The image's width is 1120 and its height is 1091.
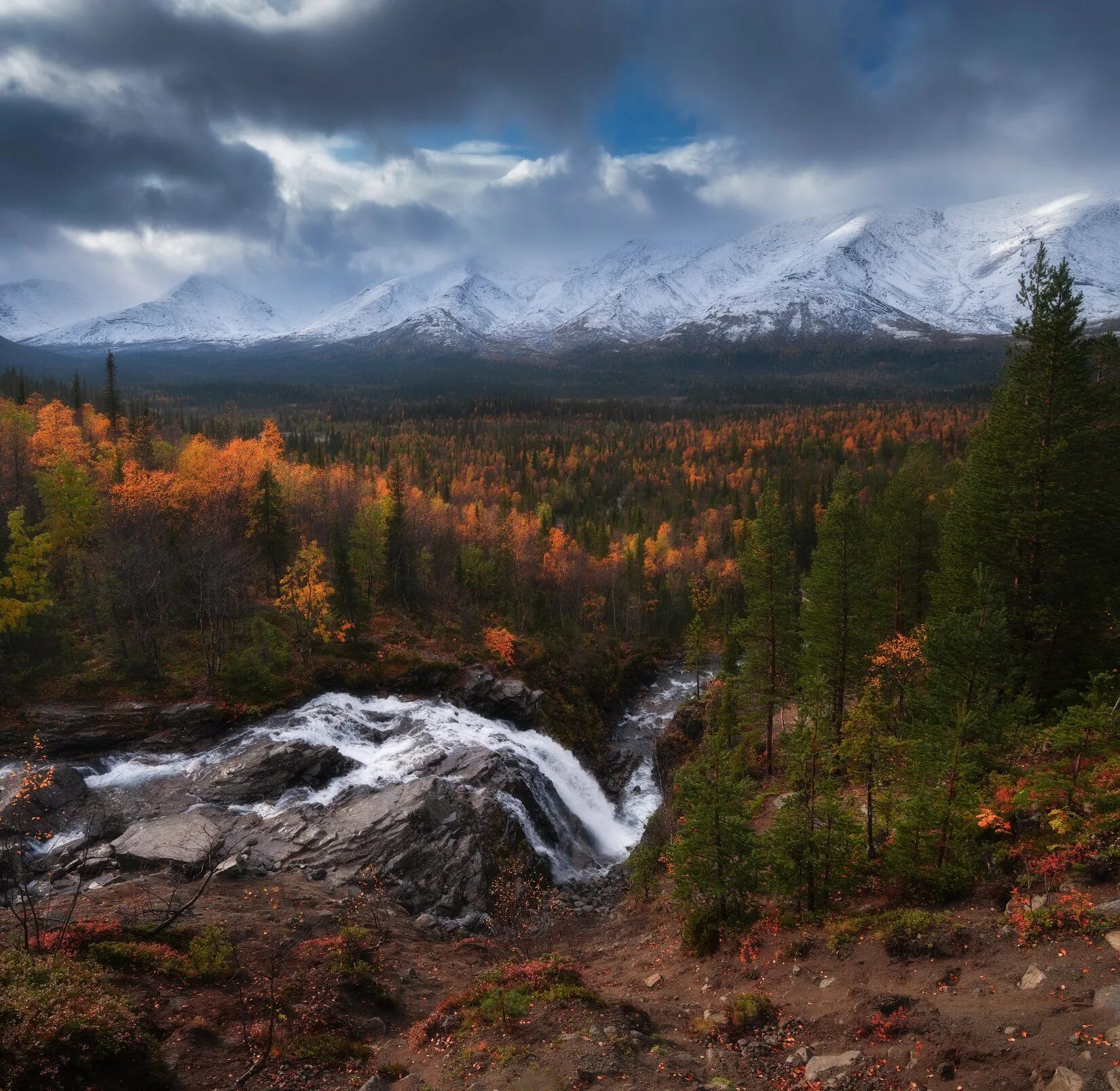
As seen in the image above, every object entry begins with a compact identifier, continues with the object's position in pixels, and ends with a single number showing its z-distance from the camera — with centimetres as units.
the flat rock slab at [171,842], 2597
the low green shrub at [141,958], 1609
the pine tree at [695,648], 5028
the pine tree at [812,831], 1625
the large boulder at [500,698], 4953
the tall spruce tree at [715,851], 1683
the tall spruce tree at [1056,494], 2236
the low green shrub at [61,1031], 1045
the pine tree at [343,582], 4956
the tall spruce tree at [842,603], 3020
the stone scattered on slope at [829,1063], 1105
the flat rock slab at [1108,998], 982
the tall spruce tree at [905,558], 3625
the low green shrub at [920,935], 1351
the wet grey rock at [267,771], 3397
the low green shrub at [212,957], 1714
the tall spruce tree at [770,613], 3434
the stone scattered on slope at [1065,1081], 847
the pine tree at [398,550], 6338
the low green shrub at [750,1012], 1332
